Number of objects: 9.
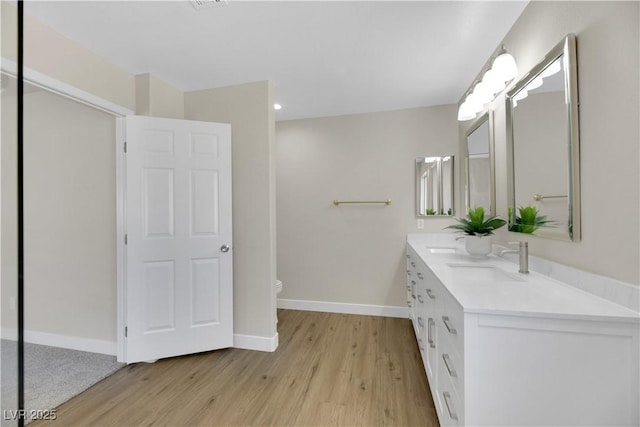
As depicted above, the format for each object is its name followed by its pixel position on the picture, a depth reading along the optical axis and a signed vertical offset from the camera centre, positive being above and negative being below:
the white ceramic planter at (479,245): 1.82 -0.23
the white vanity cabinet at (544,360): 0.85 -0.51
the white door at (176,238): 2.03 -0.20
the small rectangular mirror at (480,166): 2.04 +0.42
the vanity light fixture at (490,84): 1.56 +0.86
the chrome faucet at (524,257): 1.43 -0.24
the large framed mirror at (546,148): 1.17 +0.34
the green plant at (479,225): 1.80 -0.08
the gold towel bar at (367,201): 3.01 +0.14
